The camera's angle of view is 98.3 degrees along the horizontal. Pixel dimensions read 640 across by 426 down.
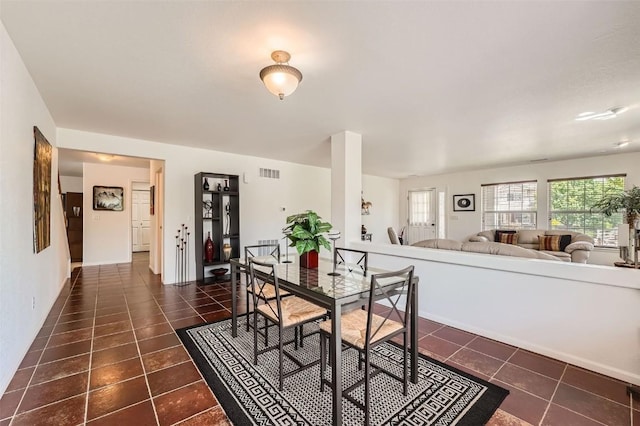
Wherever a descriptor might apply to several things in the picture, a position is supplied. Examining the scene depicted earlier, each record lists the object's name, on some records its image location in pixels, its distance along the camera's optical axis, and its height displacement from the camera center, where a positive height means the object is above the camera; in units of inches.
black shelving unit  193.3 -6.7
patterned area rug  65.1 -48.9
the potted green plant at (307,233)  93.6 -7.9
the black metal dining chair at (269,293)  99.3 -31.5
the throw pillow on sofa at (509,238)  254.1 -26.9
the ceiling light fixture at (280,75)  79.4 +39.1
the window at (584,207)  220.2 +1.9
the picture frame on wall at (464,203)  301.4 +7.3
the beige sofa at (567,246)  199.4 -27.2
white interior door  331.3 -12.4
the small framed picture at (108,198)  257.8 +11.4
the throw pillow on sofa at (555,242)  223.8 -26.9
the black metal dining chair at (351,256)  152.7 -25.8
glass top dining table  60.9 -21.2
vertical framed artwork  102.4 +7.6
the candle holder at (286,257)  102.1 -20.9
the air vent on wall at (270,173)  233.0 +31.4
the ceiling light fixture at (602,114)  123.0 +44.2
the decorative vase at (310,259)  99.2 -17.9
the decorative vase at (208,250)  195.6 -28.7
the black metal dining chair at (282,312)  76.4 -31.6
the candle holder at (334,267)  89.7 -20.9
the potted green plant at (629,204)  137.1 +2.6
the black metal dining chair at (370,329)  63.7 -31.2
